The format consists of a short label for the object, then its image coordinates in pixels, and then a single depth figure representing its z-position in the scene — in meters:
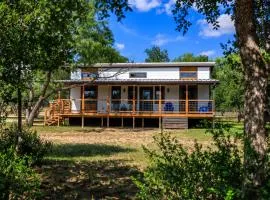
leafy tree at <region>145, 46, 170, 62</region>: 68.26
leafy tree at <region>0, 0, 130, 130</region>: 4.71
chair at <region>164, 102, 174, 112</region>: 20.70
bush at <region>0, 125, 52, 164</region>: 6.94
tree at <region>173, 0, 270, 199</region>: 2.89
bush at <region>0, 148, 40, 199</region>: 3.62
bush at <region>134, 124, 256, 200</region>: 2.97
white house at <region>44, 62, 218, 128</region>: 20.17
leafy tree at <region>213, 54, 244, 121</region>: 33.63
